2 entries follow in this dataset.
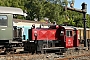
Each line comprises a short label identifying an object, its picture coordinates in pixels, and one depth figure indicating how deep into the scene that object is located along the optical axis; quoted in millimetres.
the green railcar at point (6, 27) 14805
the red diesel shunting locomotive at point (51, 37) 16859
